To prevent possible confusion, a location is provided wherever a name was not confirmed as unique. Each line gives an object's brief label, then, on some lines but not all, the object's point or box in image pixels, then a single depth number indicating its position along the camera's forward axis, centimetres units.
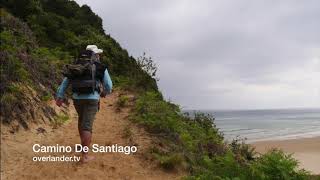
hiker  378
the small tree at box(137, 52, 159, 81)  858
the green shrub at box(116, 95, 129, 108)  647
